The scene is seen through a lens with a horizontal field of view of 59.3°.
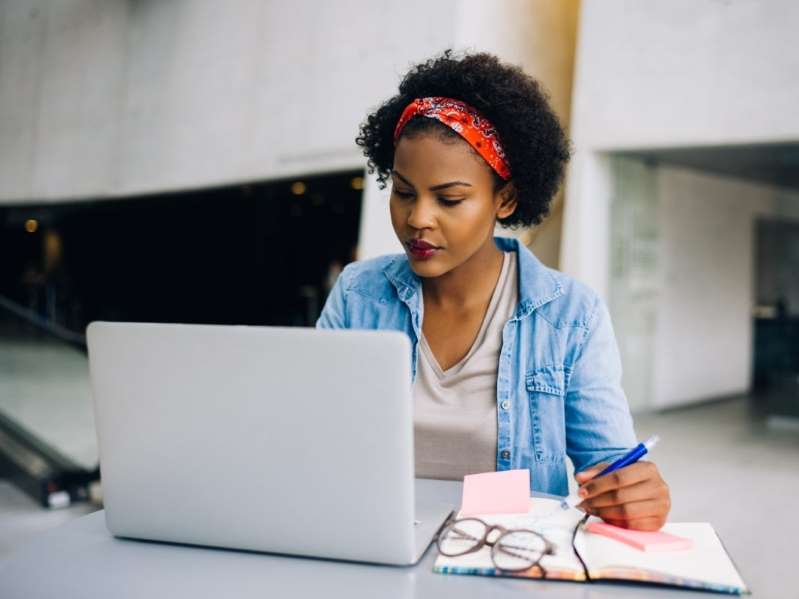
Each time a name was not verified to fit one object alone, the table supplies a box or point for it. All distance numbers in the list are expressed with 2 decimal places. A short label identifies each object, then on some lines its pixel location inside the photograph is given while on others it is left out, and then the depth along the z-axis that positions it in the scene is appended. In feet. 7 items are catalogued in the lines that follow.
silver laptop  2.64
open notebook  2.76
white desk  2.73
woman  4.70
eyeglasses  2.93
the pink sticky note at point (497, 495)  3.52
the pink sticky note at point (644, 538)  3.05
